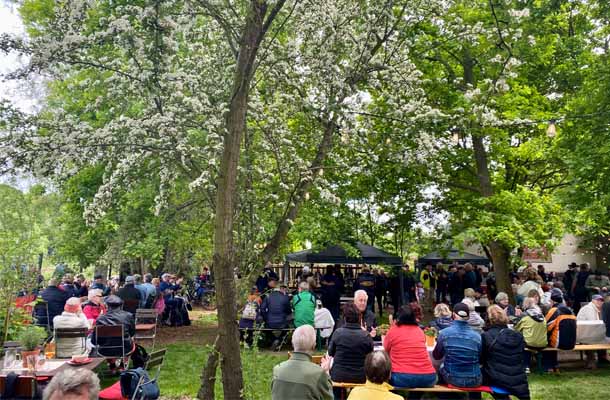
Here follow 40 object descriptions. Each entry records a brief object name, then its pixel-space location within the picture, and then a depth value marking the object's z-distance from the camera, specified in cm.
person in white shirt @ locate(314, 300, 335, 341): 1111
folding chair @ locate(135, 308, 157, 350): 1036
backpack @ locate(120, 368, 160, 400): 528
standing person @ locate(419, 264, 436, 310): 2000
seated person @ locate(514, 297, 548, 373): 859
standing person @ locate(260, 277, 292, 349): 1139
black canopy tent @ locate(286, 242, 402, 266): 1462
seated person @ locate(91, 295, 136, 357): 808
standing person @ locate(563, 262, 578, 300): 1705
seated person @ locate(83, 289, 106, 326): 984
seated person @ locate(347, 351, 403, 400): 402
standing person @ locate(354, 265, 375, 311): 1395
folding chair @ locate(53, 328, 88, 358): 733
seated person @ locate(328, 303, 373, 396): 605
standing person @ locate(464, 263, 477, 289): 1620
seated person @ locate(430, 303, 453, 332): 808
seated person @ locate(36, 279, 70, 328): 1066
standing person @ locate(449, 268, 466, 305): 1642
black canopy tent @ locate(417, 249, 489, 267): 2033
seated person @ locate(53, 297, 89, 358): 736
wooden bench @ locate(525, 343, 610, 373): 888
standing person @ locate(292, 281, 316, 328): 1034
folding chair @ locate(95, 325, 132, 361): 801
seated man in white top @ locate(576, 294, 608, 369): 933
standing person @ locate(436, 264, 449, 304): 1831
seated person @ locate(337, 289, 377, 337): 743
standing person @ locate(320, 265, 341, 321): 1353
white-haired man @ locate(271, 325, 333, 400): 418
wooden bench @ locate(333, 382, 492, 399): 632
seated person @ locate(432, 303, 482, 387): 640
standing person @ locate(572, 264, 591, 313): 1512
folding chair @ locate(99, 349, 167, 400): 563
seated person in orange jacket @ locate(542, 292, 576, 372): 872
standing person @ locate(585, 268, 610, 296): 1429
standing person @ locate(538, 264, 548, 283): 1858
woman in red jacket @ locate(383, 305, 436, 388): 625
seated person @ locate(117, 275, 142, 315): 1157
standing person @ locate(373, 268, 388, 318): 1773
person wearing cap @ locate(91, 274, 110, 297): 1361
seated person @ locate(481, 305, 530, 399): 630
